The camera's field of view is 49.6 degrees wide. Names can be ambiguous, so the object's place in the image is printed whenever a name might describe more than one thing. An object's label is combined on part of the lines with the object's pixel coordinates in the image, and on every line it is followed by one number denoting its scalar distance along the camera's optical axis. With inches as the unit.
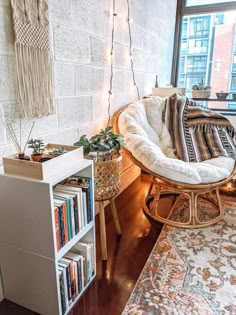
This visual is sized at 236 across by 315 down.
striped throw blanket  85.8
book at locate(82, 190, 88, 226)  50.5
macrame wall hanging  46.8
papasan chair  68.4
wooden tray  40.9
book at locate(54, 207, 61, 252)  42.9
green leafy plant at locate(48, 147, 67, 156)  47.4
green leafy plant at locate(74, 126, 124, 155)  58.5
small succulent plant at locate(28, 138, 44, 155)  47.1
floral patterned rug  49.3
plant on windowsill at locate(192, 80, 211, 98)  118.4
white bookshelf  41.3
